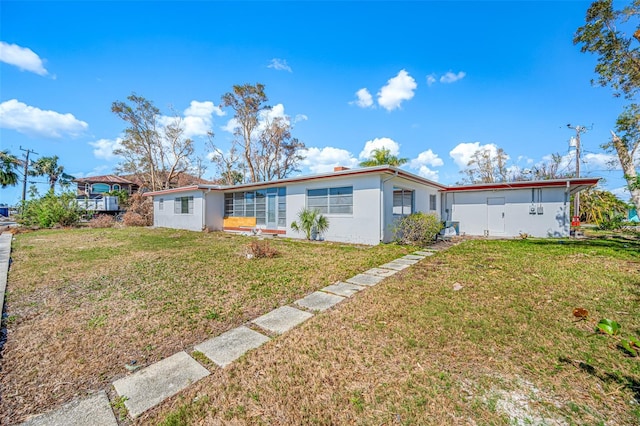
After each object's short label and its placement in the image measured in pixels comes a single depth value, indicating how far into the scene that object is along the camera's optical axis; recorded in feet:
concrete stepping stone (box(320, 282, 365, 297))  13.38
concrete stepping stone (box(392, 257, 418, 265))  19.98
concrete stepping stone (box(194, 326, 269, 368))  7.65
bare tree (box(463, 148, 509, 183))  77.41
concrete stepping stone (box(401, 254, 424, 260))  21.88
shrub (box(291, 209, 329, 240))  33.04
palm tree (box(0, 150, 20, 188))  73.05
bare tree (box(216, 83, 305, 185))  77.00
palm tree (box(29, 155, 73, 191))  90.82
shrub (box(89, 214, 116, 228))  56.13
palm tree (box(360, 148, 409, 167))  63.82
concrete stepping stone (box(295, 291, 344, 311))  11.59
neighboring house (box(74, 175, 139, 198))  106.22
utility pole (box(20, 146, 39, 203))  84.99
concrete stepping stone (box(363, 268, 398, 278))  16.81
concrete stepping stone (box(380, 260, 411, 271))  18.39
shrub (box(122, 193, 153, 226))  60.59
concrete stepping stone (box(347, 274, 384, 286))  15.09
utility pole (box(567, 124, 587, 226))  50.90
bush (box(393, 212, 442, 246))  29.32
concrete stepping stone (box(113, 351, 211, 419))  5.89
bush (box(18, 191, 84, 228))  50.70
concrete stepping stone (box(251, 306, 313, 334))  9.63
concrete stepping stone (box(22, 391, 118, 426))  5.30
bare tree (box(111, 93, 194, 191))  76.18
